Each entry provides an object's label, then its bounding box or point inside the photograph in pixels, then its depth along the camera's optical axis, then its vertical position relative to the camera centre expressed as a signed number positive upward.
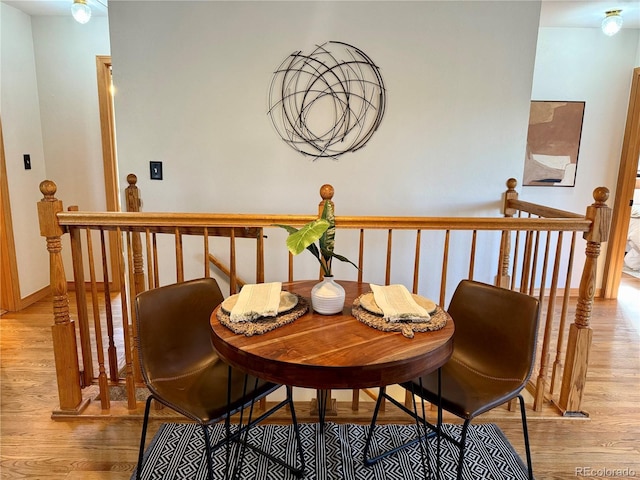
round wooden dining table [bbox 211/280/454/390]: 1.15 -0.54
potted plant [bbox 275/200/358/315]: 1.44 -0.41
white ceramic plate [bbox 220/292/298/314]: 1.45 -0.50
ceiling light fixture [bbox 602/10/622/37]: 3.36 +1.13
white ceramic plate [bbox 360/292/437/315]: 1.46 -0.50
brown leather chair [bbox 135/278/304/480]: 1.46 -0.79
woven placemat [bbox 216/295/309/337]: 1.32 -0.52
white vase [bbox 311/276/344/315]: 1.46 -0.47
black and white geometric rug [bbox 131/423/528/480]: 1.82 -1.32
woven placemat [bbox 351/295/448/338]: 1.34 -0.52
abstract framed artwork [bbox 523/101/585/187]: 4.07 +0.21
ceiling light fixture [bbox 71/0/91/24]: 3.03 +1.03
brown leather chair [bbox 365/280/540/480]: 1.50 -0.74
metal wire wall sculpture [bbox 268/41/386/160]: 2.94 +0.42
